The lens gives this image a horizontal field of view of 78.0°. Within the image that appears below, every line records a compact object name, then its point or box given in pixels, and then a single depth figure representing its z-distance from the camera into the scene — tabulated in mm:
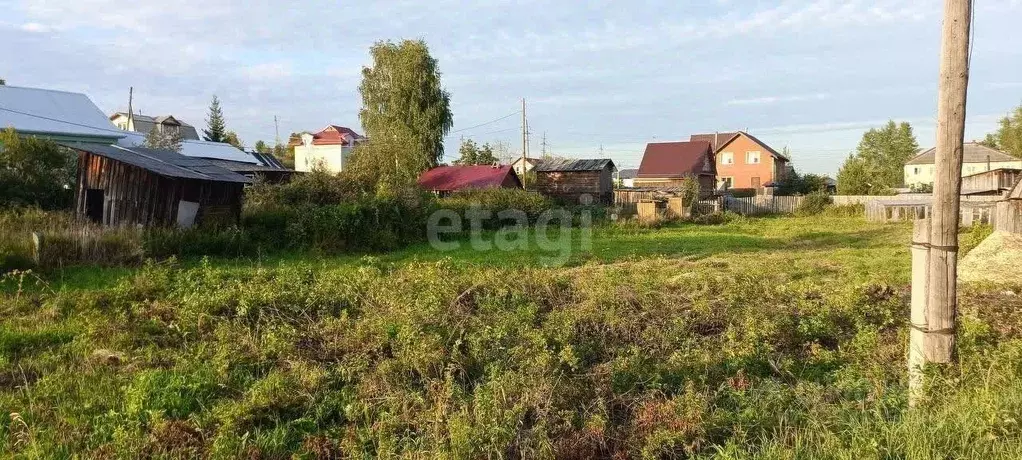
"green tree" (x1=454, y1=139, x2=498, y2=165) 45469
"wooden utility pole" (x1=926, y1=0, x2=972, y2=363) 4539
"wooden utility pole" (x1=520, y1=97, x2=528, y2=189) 38081
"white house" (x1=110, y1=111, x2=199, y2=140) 48812
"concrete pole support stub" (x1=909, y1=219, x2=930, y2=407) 4703
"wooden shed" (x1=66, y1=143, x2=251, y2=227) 14102
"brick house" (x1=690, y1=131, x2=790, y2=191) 50938
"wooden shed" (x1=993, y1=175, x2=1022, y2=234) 12266
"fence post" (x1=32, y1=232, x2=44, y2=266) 10109
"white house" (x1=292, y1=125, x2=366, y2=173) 53906
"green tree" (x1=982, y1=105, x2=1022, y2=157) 53247
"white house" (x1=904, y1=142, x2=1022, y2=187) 48500
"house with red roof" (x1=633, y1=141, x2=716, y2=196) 43219
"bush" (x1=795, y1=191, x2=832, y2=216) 31328
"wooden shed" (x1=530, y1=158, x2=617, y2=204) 34062
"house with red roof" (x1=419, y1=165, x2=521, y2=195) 32031
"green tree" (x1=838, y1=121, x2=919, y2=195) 63594
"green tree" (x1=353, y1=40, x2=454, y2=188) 35781
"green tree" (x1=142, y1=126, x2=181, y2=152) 33000
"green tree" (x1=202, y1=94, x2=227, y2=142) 58625
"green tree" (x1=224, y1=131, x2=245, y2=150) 61906
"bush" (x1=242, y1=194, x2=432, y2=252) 15016
